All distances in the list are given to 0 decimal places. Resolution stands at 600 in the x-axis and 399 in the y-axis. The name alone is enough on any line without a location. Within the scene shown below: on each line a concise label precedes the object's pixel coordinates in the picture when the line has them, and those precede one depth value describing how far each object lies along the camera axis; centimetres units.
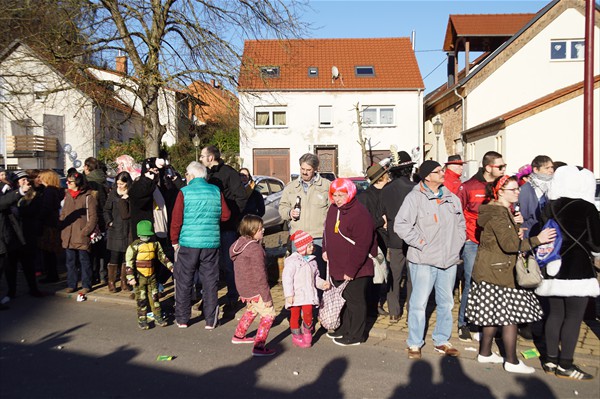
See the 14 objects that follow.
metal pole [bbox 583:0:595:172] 749
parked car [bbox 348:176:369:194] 1702
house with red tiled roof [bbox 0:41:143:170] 1138
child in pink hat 586
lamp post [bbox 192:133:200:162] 2735
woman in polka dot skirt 496
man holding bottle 658
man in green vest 639
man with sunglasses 610
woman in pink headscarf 578
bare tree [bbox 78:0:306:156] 1102
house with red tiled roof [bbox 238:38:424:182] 3350
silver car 1530
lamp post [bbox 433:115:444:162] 2409
